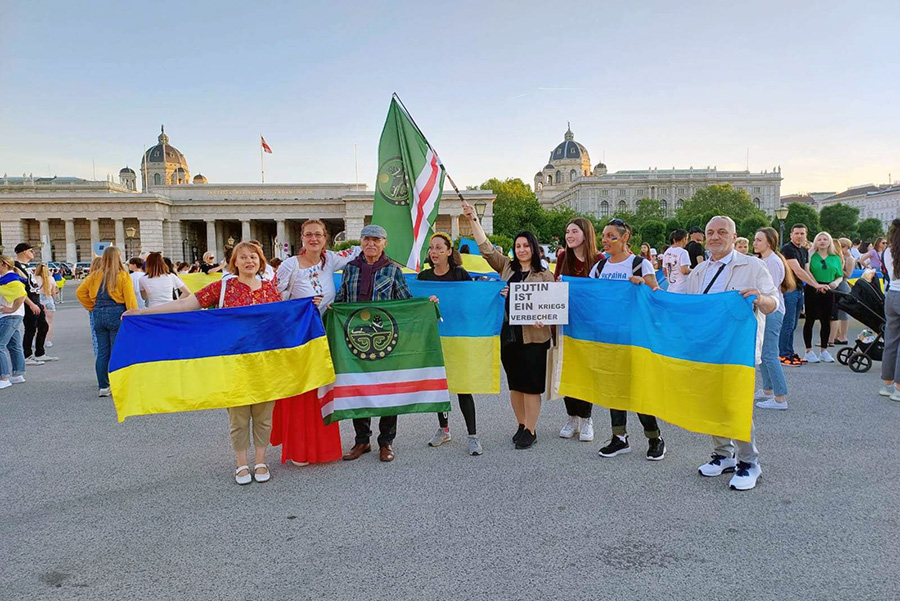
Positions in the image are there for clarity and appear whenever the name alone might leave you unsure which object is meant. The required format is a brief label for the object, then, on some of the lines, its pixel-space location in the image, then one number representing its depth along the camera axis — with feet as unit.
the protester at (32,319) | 32.53
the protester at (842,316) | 35.53
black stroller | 28.04
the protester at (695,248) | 32.58
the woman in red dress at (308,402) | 16.46
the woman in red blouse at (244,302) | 15.30
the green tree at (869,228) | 253.65
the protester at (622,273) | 16.48
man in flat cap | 16.47
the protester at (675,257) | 29.19
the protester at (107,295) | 25.14
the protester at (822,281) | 31.37
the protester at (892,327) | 22.57
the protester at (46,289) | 39.29
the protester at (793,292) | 29.68
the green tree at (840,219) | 263.08
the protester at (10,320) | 27.43
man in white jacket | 14.33
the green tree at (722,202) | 306.14
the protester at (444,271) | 17.85
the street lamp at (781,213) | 95.00
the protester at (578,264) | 17.72
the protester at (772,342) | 21.02
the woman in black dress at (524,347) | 17.01
